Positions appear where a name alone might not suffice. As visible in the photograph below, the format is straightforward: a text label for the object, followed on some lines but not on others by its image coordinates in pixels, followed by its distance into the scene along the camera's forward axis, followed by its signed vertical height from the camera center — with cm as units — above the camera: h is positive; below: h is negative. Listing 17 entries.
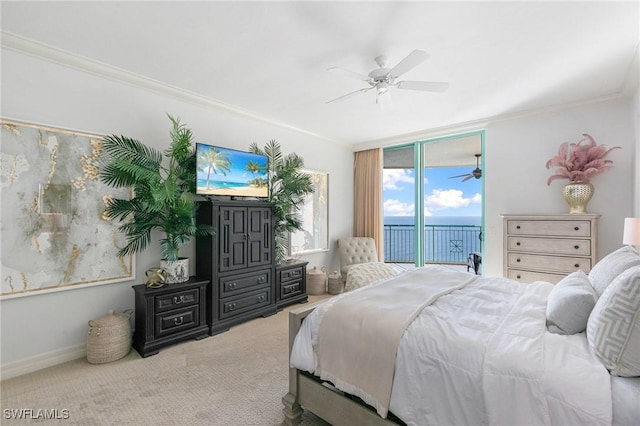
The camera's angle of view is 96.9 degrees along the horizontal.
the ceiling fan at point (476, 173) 470 +66
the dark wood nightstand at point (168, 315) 274 -105
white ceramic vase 303 -62
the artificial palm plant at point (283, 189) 405 +35
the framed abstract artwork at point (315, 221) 496 -15
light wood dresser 325 -40
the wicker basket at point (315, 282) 481 -119
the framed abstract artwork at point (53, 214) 237 -2
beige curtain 563 +33
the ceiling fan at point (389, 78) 229 +122
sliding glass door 490 +27
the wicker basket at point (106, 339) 257 -116
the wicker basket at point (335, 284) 484 -122
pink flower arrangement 340 +65
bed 112 -67
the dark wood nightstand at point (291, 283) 404 -105
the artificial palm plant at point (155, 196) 278 +16
